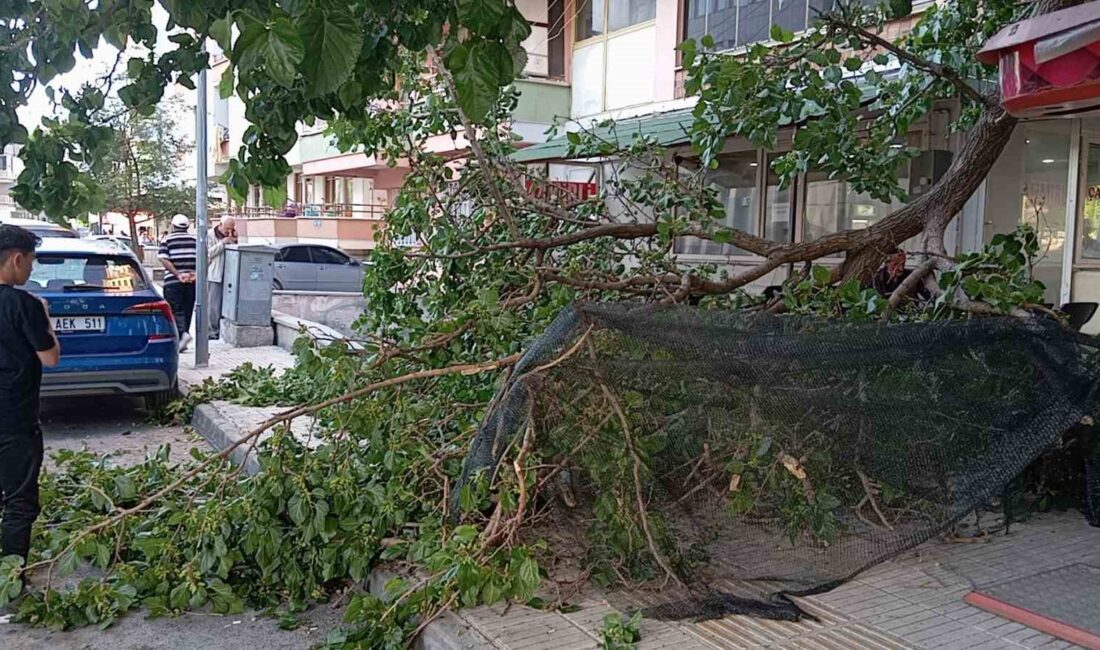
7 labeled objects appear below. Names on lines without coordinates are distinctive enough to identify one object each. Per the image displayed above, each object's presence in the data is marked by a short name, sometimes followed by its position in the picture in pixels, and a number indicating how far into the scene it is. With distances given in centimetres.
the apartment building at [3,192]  4180
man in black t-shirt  475
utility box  1245
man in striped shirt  1195
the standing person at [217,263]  1316
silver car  1961
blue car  801
